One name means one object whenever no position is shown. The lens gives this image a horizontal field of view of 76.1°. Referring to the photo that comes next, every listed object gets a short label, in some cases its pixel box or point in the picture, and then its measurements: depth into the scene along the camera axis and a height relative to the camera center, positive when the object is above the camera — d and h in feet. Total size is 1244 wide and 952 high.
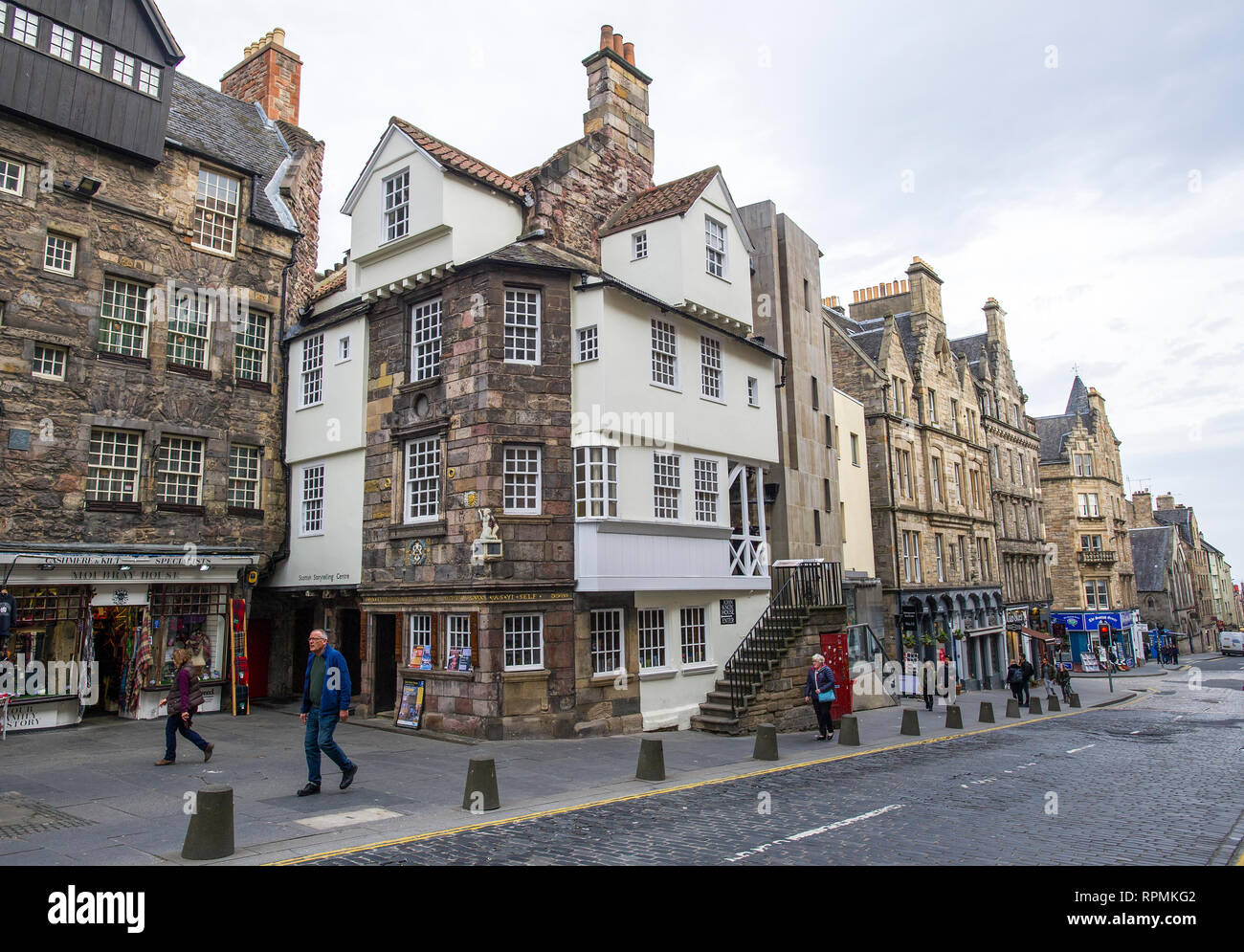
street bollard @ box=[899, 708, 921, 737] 61.57 -10.23
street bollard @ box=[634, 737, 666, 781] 40.83 -8.41
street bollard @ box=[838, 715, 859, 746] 55.31 -9.61
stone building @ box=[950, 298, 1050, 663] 152.56 +21.79
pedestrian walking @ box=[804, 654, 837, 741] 55.31 -6.83
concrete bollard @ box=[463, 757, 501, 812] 33.14 -7.69
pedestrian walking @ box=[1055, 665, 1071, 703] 103.13 -12.05
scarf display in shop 60.29 -4.38
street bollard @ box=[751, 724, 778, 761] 48.16 -8.89
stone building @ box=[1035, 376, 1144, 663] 184.65 +11.97
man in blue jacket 34.14 -4.00
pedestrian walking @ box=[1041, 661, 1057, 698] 120.16 -13.01
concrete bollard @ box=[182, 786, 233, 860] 25.22 -6.99
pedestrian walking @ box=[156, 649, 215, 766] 41.01 -4.99
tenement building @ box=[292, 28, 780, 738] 55.06 +12.22
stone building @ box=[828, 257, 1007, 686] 112.88 +18.44
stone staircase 61.16 -5.23
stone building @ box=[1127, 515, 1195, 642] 226.17 +2.49
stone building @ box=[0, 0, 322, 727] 56.85 +19.73
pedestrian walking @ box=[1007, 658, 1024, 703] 93.41 -10.39
